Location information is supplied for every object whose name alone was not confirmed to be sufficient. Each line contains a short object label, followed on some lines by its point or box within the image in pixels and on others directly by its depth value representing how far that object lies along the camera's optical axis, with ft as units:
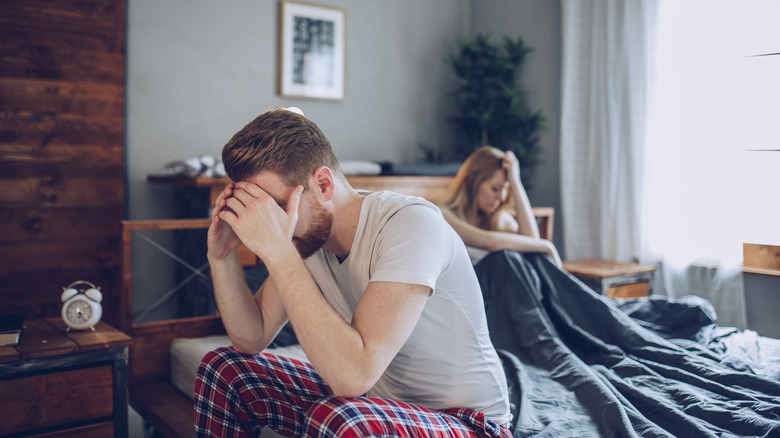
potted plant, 12.44
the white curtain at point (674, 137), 9.35
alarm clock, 6.15
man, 3.43
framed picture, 11.36
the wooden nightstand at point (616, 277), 9.90
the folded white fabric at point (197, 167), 8.66
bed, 4.85
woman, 8.41
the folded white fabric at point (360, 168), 9.89
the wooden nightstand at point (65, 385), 5.27
